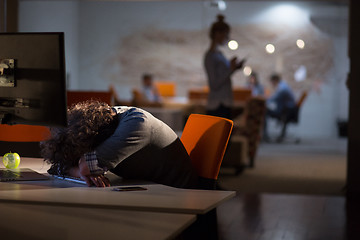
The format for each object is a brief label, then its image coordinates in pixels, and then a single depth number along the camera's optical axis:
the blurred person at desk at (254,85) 9.66
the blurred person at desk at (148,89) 10.50
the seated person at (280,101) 9.24
